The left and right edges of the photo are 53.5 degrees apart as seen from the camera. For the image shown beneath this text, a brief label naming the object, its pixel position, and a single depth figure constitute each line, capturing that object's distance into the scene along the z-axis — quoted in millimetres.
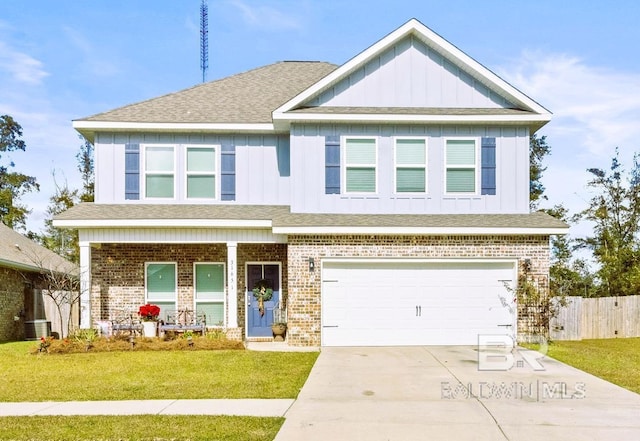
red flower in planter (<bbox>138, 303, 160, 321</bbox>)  16312
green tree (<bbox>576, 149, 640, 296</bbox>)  31172
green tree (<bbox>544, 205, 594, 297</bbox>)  32000
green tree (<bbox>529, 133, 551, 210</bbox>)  33656
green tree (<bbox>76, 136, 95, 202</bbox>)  39688
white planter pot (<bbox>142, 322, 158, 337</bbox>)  16375
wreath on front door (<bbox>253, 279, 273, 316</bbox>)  17703
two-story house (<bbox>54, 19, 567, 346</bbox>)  15914
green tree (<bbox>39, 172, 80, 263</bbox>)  37219
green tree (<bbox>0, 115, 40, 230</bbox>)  38406
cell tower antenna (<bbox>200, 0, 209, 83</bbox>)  27719
